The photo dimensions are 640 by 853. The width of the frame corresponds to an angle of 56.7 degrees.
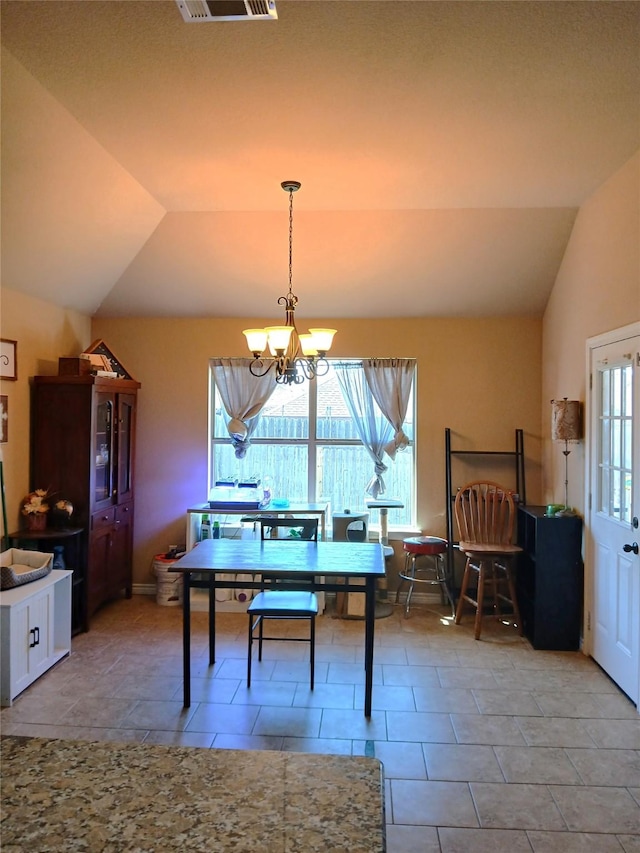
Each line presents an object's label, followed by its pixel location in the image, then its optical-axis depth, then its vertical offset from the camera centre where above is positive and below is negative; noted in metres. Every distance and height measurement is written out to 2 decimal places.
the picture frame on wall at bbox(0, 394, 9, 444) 4.08 +0.16
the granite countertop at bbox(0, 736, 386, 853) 0.81 -0.54
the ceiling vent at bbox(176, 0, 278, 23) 1.97 +1.47
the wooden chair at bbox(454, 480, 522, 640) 4.39 -0.75
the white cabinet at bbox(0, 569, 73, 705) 3.27 -1.12
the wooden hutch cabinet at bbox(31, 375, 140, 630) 4.41 -0.08
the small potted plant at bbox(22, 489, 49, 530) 4.20 -0.49
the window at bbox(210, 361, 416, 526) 5.39 -0.09
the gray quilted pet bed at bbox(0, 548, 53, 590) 3.60 -0.77
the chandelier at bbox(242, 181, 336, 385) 3.07 +0.54
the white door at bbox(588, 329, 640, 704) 3.32 -0.37
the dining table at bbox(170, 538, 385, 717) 3.21 -0.68
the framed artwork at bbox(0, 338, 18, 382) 4.04 +0.57
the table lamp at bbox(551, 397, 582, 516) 4.04 +0.18
